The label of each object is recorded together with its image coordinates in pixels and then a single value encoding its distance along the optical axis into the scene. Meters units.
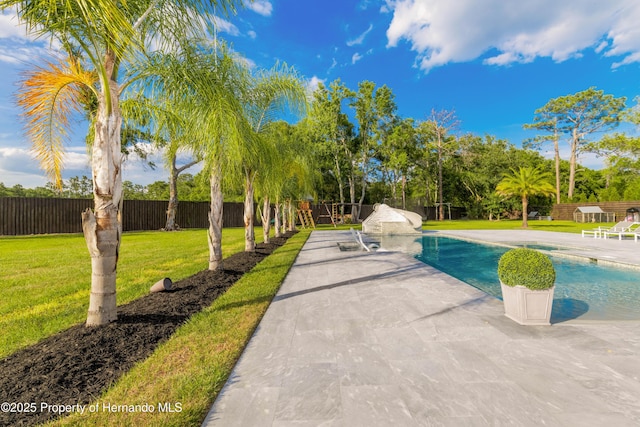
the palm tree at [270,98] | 7.07
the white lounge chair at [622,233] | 12.55
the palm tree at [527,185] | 23.88
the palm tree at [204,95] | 3.74
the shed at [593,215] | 30.08
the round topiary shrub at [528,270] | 3.31
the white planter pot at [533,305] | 3.33
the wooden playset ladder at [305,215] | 23.94
